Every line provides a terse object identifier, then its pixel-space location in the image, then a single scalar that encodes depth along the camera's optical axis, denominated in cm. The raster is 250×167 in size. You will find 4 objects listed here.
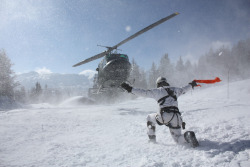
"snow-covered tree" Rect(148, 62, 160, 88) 4558
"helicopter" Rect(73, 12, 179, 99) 1104
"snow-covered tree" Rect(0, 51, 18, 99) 2728
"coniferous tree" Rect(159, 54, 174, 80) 4480
